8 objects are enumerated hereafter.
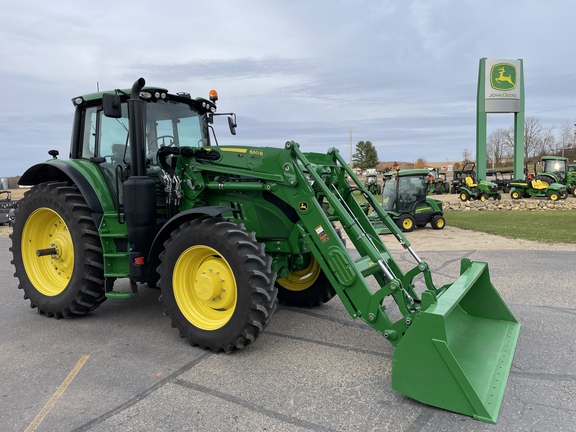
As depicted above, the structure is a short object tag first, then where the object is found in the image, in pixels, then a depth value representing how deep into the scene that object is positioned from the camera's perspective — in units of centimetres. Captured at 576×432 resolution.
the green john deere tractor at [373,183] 3591
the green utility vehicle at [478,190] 2482
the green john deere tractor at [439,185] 3488
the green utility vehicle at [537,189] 2434
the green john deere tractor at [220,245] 343
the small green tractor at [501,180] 3023
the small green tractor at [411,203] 1438
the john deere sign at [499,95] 2744
